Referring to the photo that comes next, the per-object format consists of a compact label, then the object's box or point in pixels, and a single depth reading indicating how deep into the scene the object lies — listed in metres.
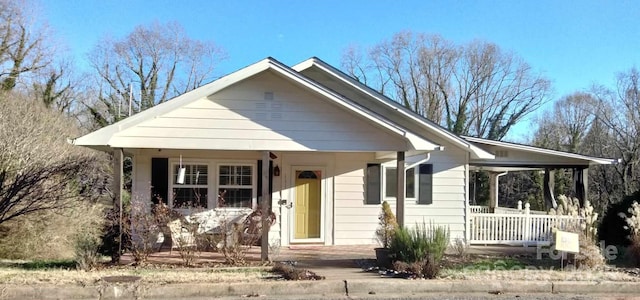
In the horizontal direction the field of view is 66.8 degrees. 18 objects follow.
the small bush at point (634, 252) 9.10
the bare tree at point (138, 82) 32.28
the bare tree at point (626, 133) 25.07
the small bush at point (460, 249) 10.16
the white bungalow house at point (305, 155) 8.92
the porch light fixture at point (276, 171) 11.71
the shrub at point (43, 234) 10.08
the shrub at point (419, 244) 8.16
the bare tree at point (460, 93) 38.34
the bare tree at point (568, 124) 34.84
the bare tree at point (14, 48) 23.16
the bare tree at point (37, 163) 9.71
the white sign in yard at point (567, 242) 8.11
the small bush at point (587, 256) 8.80
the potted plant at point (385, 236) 8.80
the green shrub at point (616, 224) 10.84
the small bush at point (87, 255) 8.02
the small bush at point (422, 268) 7.85
